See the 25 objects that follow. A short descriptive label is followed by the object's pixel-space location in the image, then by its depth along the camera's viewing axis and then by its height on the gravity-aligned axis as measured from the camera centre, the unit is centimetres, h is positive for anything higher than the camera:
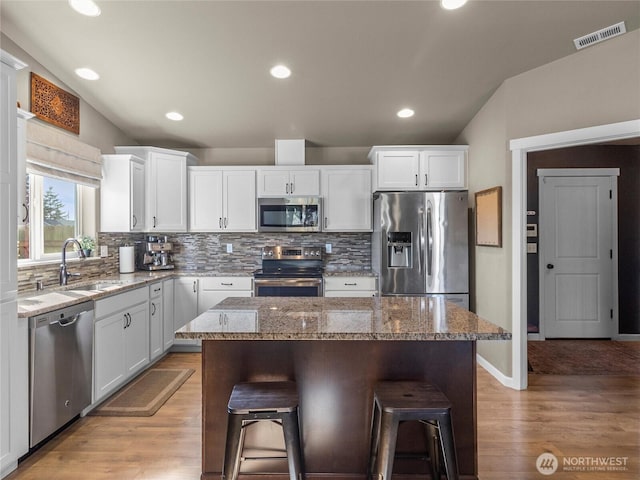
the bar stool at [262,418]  146 -72
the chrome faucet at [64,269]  293 -20
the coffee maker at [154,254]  418 -12
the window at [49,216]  291 +25
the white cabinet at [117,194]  367 +51
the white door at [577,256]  451 -19
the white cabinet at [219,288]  395 -49
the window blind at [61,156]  278 +76
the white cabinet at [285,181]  412 +70
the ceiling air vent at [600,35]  244 +143
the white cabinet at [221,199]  416 +51
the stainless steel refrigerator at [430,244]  365 -2
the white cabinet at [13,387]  187 -76
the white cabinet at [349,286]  389 -47
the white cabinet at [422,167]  386 +80
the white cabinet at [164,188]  394 +62
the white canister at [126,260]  391 -17
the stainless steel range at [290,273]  386 -34
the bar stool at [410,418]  144 -71
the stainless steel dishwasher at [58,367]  207 -76
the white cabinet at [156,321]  344 -76
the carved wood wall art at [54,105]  287 +119
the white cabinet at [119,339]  264 -77
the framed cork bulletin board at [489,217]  319 +22
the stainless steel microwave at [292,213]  409 +34
